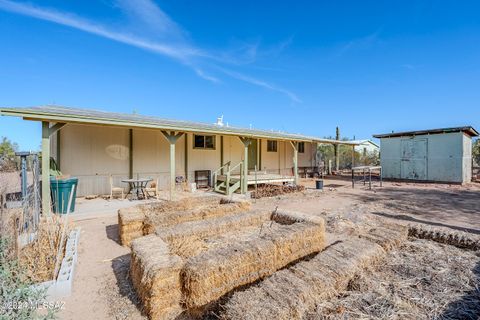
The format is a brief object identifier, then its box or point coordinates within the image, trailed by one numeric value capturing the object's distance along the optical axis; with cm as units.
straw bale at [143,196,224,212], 550
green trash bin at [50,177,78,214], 613
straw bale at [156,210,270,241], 394
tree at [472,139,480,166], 1948
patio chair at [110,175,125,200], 798
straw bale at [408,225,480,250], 379
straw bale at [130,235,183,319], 252
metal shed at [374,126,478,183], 1403
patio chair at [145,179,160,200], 841
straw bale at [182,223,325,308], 259
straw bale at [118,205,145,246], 452
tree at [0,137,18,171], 1773
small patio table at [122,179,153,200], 773
